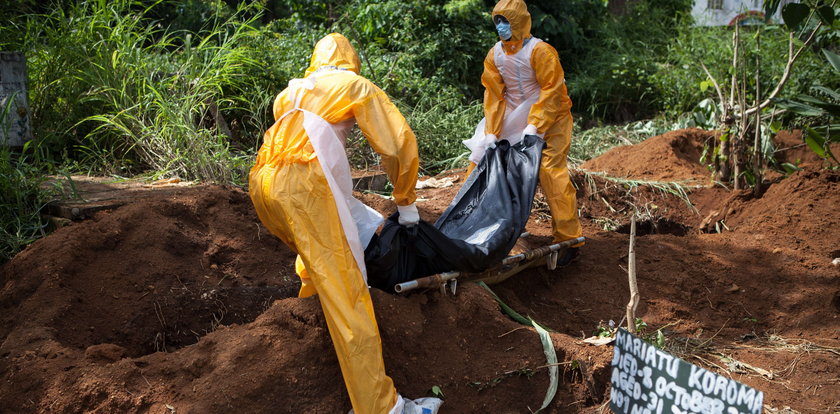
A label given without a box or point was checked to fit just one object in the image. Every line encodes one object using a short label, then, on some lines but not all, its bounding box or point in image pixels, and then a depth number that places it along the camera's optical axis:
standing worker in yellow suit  4.84
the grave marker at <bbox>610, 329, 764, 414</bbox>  2.37
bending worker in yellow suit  3.08
